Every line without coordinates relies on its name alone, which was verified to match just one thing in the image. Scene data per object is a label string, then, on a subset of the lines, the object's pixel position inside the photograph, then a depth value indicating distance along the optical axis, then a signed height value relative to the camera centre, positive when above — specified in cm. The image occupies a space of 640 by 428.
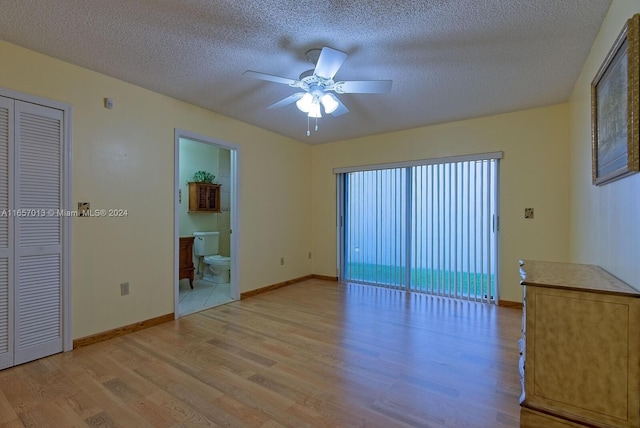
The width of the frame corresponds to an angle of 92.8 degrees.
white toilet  497 -69
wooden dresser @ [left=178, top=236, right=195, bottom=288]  458 -65
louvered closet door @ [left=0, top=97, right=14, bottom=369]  226 -16
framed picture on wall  145 +61
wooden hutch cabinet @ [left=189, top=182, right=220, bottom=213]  518 +32
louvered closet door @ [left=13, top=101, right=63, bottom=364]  235 -16
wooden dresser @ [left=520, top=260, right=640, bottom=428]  144 -68
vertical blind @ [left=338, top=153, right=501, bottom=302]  400 -16
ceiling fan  212 +104
